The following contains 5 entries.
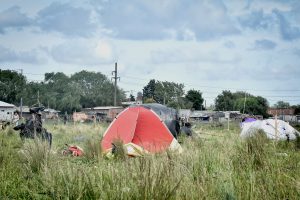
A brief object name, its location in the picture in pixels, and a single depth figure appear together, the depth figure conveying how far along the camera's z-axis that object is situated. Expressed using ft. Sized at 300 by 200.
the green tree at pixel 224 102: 389.03
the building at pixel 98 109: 291.63
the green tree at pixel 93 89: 339.77
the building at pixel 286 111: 379.12
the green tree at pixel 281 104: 571.69
